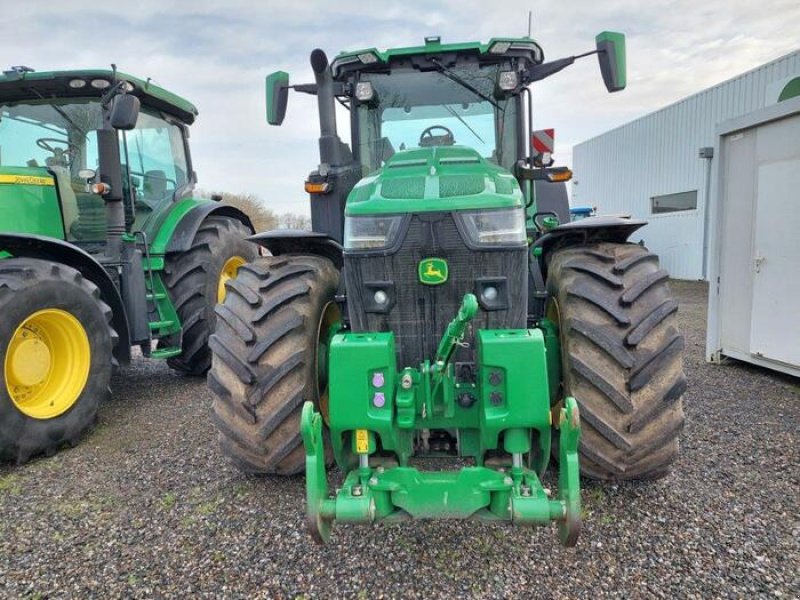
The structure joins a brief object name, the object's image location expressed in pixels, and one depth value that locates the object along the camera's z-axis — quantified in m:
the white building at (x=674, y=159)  12.67
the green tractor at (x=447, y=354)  2.20
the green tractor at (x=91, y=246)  3.70
